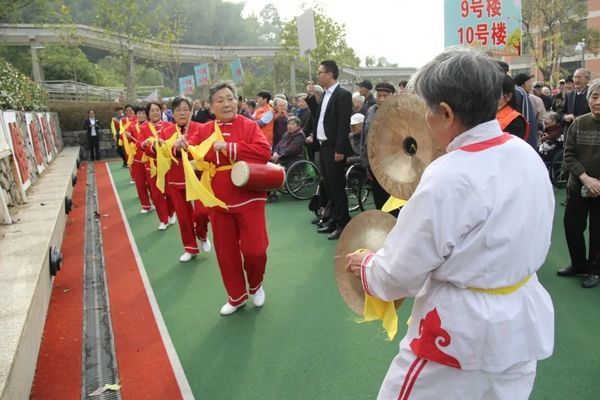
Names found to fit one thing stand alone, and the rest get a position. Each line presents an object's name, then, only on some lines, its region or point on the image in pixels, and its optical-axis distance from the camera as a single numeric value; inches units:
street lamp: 871.1
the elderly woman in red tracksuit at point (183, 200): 204.8
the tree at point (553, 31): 807.7
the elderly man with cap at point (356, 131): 257.0
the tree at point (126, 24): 776.3
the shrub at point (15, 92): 289.1
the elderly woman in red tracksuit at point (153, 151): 231.1
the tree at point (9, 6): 697.6
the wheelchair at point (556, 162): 282.0
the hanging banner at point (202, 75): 671.8
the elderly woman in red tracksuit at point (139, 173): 296.1
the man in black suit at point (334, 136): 207.8
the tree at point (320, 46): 920.9
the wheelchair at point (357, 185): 253.0
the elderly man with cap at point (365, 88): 294.2
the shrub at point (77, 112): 663.1
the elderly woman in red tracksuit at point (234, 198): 138.7
